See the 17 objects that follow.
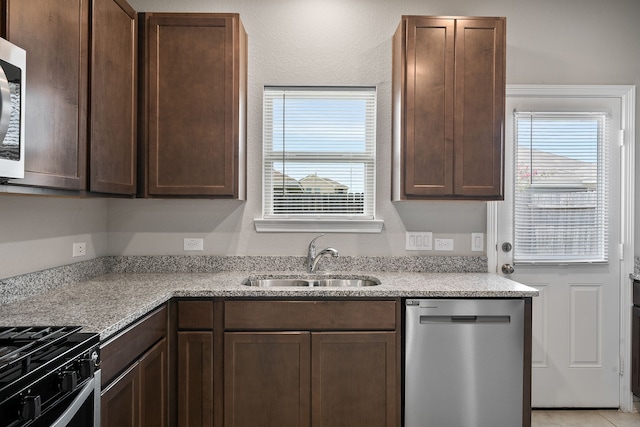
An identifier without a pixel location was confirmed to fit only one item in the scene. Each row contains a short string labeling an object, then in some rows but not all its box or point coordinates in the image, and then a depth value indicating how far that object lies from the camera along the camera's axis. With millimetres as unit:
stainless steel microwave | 1315
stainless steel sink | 2877
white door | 3051
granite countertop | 1692
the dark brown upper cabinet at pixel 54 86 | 1588
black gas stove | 1093
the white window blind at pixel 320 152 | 3047
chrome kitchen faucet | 2883
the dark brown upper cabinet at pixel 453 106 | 2637
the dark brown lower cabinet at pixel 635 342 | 2980
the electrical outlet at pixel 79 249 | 2578
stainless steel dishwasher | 2318
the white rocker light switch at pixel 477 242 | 3031
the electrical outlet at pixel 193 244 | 2998
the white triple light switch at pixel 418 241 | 3023
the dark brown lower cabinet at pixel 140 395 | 1638
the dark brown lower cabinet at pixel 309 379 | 2320
